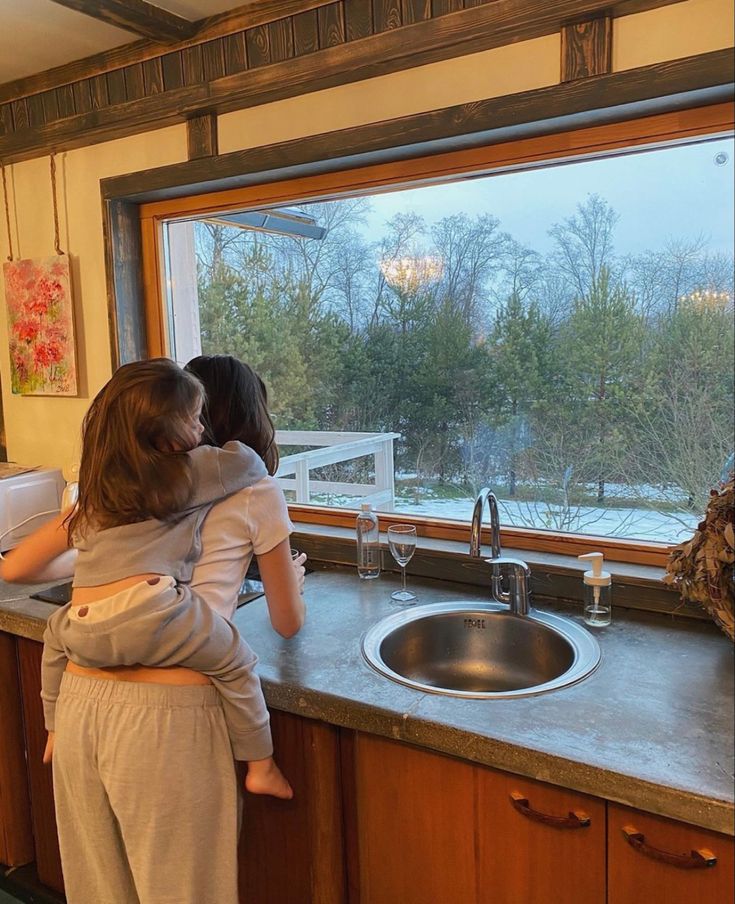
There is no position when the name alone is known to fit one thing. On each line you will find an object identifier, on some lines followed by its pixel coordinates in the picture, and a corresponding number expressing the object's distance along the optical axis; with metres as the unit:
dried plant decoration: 1.40
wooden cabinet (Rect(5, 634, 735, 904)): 1.14
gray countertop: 1.11
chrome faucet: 1.72
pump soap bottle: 1.66
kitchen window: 1.70
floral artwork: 2.50
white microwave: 2.36
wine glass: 1.90
